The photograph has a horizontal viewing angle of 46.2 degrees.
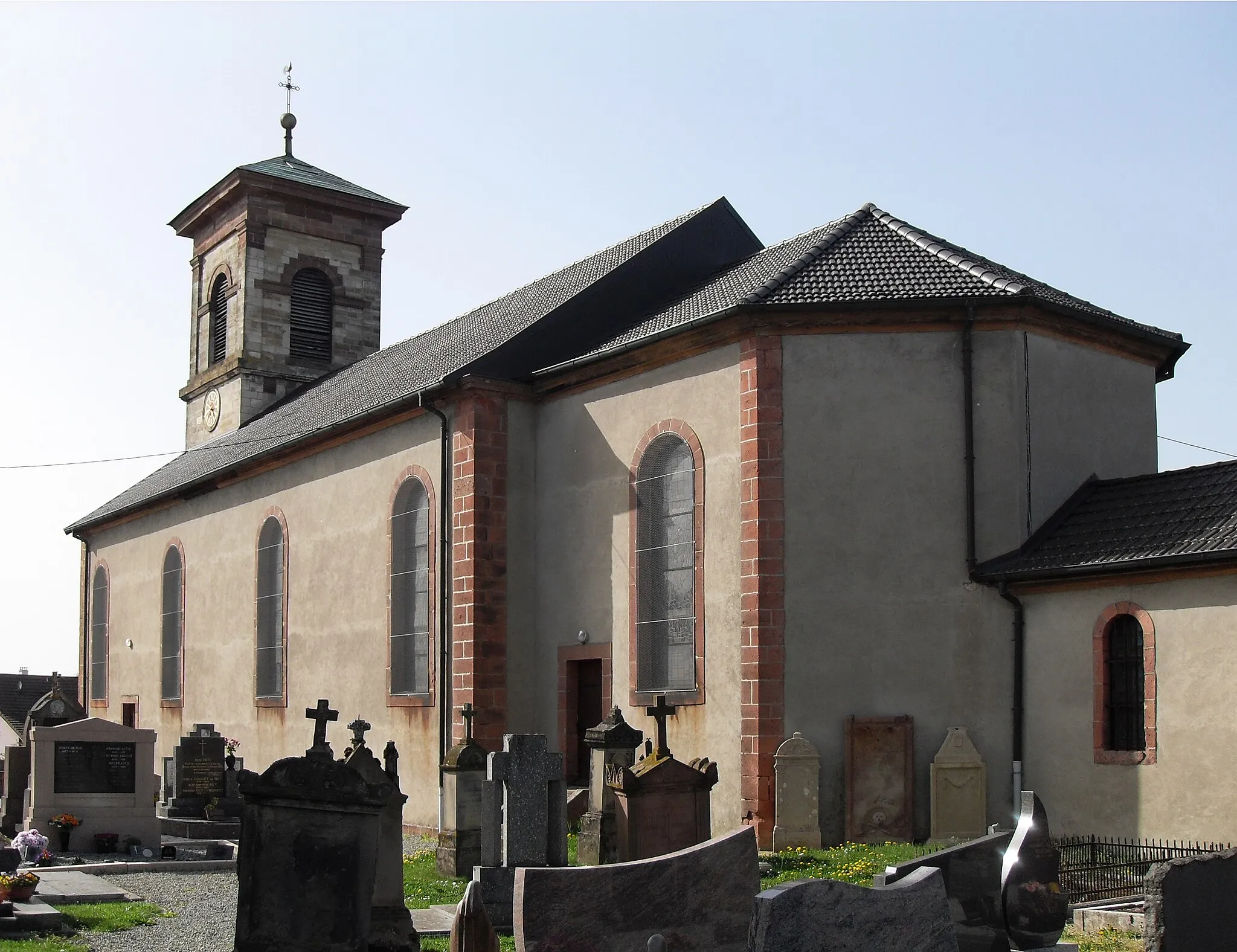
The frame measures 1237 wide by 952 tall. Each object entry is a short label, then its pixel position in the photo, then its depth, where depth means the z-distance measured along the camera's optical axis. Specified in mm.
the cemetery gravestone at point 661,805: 13055
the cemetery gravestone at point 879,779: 16234
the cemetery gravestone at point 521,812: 12484
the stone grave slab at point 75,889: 13352
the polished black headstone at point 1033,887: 8469
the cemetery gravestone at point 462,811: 15297
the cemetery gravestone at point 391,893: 10258
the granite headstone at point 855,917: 6336
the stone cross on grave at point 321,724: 9523
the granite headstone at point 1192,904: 8281
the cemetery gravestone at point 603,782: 14047
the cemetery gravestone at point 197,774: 20812
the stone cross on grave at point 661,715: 13742
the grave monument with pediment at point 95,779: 18000
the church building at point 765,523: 16281
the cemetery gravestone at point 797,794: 16094
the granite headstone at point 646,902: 7477
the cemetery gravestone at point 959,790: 15961
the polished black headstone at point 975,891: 8344
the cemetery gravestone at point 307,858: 9031
